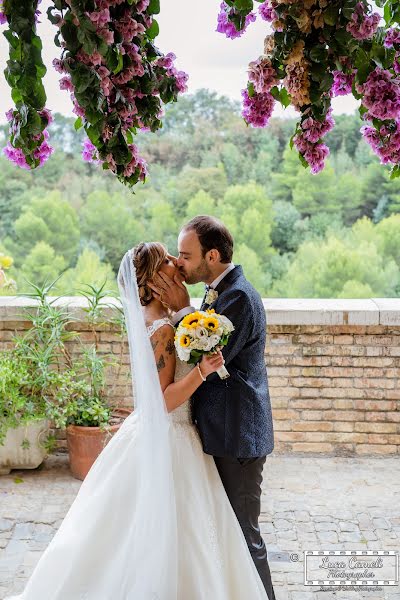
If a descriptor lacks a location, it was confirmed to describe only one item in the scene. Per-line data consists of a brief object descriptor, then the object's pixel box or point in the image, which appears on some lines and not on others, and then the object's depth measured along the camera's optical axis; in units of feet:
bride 8.13
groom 8.19
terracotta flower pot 14.52
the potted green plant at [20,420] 14.49
